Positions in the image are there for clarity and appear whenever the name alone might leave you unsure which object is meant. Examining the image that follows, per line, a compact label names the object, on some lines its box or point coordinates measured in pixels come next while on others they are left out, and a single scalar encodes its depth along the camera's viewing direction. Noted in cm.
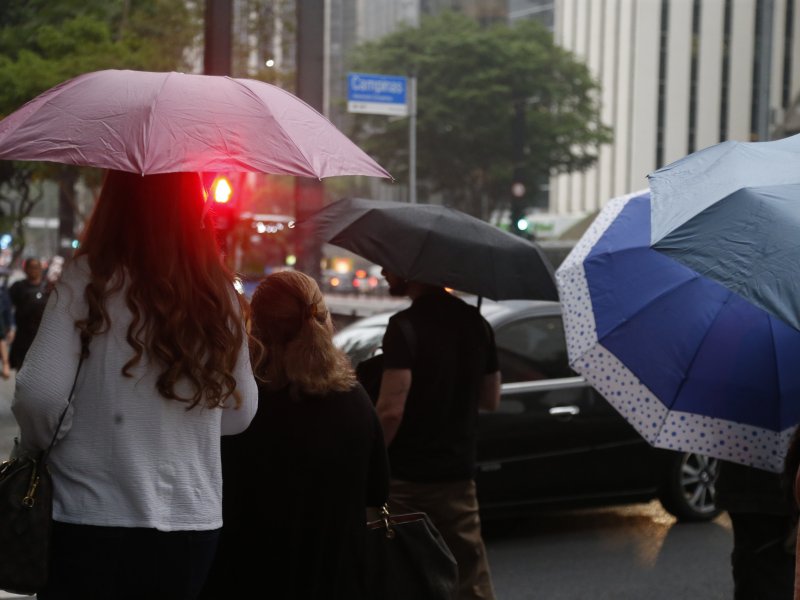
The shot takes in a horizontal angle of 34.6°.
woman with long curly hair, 268
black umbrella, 506
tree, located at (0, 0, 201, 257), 1666
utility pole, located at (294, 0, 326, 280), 1077
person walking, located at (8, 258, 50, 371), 1436
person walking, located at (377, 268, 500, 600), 481
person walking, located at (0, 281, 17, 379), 1961
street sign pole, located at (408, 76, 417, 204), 2471
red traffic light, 1087
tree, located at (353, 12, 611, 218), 4816
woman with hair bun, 332
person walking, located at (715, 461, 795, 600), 448
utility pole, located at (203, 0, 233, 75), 1055
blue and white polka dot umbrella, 415
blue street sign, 2419
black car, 785
